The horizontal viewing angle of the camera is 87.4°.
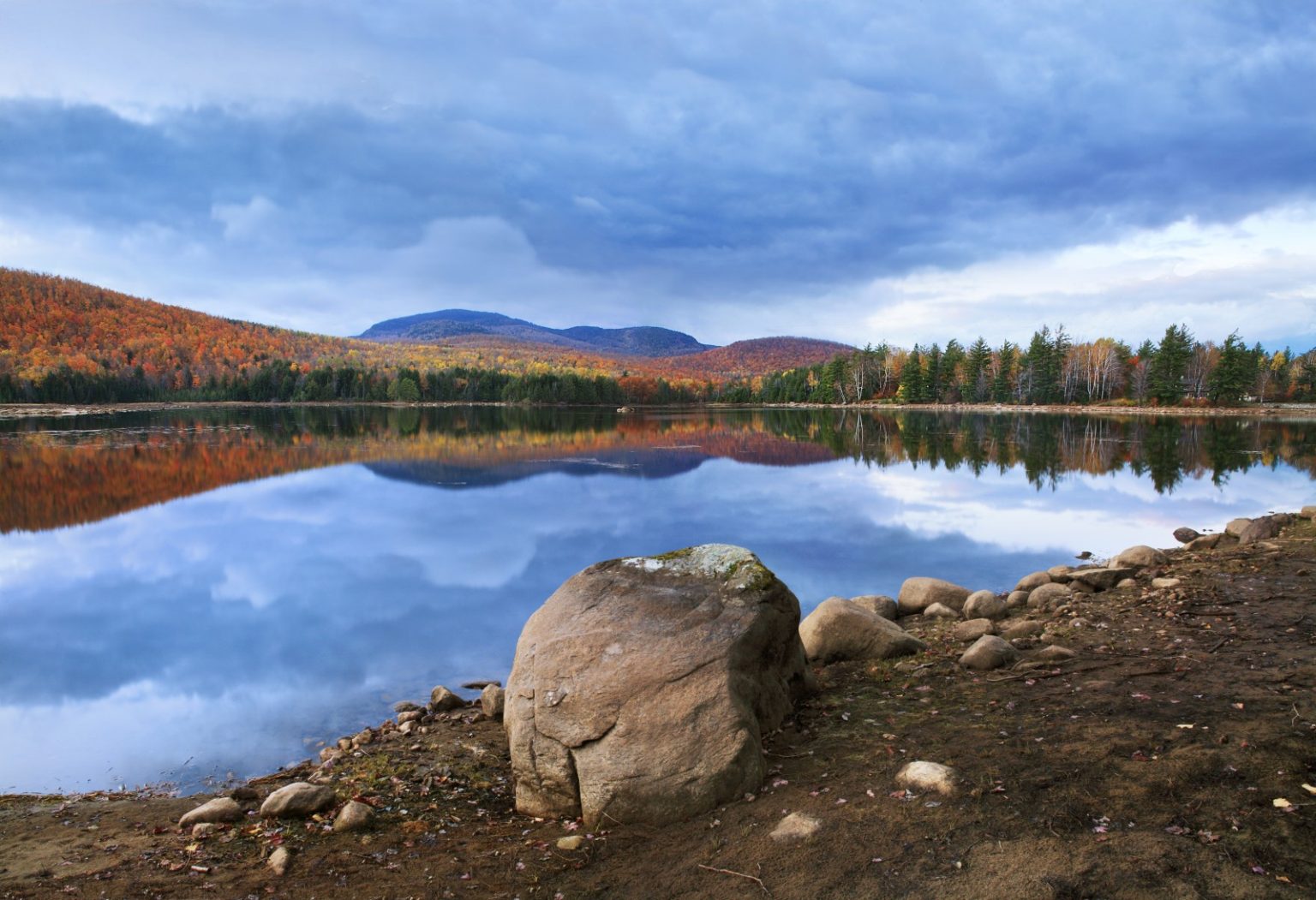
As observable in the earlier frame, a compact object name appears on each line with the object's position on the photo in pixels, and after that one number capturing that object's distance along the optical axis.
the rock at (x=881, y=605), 13.00
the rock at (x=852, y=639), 10.18
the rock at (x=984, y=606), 12.21
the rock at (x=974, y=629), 10.58
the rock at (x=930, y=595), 13.42
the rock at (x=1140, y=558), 14.25
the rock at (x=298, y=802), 6.56
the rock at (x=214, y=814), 6.55
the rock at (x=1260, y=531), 15.80
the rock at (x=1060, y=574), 14.12
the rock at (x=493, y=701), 9.51
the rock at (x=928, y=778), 5.71
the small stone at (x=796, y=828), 5.39
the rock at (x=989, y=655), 8.91
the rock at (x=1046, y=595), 12.42
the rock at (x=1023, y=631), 10.45
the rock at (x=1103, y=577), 13.20
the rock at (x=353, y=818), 6.31
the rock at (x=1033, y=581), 14.21
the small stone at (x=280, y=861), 5.58
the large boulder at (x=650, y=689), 6.23
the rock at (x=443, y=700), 9.98
